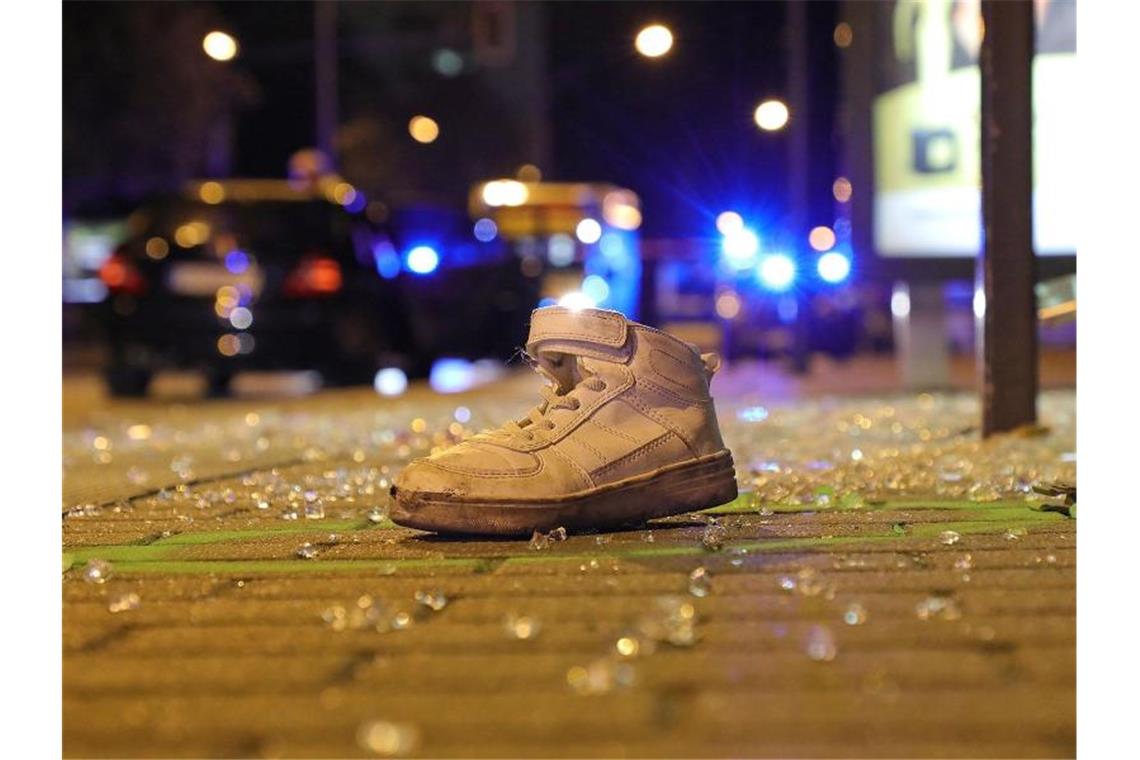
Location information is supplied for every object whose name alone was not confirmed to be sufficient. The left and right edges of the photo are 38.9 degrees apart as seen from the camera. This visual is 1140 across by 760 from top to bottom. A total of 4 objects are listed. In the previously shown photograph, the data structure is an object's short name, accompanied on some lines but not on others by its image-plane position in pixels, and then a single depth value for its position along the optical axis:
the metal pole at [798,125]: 19.64
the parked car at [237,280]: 13.17
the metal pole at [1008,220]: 7.32
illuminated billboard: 11.21
